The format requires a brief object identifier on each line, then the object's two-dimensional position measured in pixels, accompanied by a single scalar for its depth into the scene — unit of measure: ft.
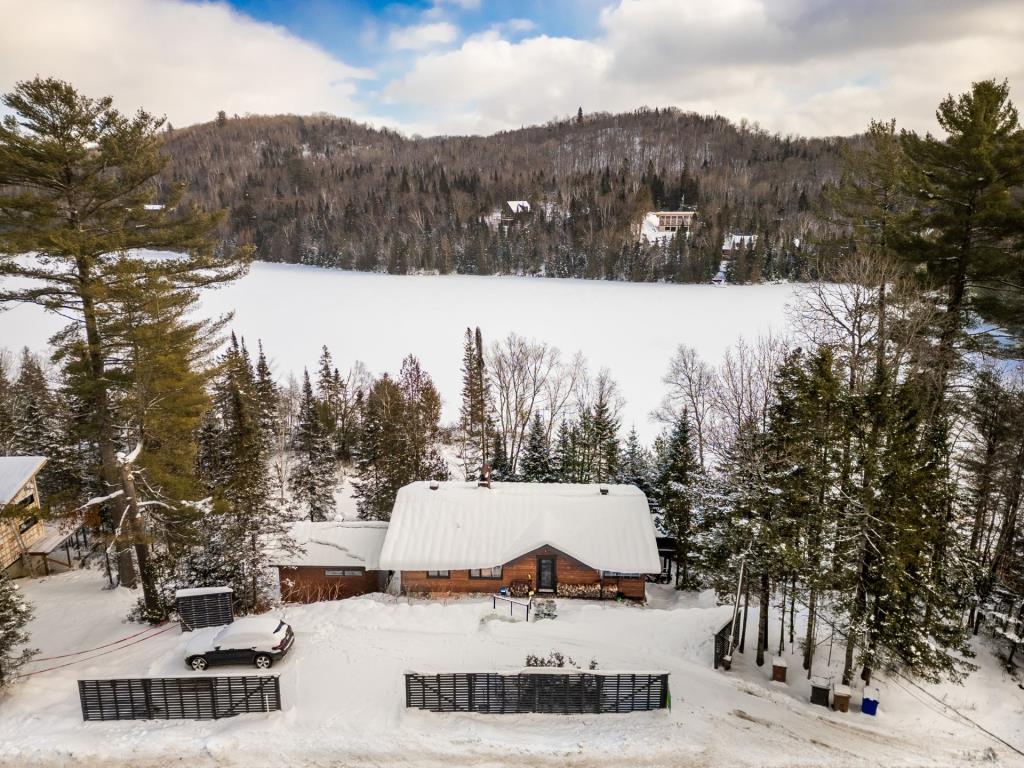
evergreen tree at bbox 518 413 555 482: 102.22
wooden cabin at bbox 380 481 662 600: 70.95
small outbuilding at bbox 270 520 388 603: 71.67
